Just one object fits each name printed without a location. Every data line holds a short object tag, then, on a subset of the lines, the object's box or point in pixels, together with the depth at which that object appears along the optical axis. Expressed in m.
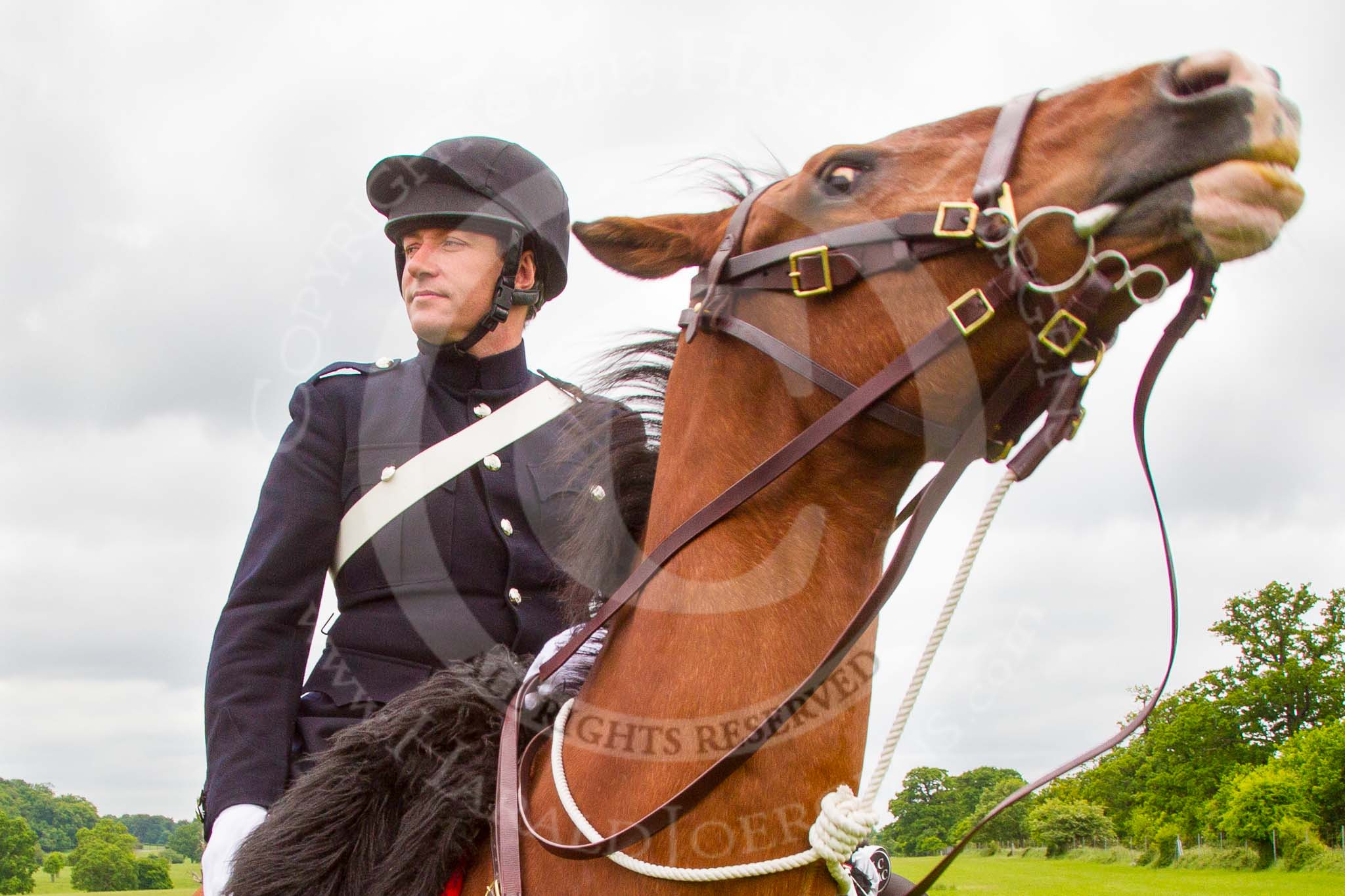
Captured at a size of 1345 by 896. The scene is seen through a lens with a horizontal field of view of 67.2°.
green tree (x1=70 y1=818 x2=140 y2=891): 71.56
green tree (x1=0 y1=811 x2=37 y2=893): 73.81
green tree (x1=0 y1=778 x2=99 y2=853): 83.06
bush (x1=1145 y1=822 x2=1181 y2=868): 52.72
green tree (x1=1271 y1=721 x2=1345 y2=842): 47.97
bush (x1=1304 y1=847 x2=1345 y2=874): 41.84
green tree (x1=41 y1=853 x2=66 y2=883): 79.31
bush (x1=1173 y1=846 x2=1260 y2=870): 46.25
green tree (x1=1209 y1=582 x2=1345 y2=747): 55.03
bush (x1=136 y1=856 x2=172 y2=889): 70.00
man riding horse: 3.30
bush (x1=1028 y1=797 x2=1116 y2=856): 43.06
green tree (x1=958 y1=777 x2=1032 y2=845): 20.78
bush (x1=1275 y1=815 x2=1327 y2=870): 43.84
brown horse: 2.13
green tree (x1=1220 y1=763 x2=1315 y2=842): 47.12
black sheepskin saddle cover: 2.72
